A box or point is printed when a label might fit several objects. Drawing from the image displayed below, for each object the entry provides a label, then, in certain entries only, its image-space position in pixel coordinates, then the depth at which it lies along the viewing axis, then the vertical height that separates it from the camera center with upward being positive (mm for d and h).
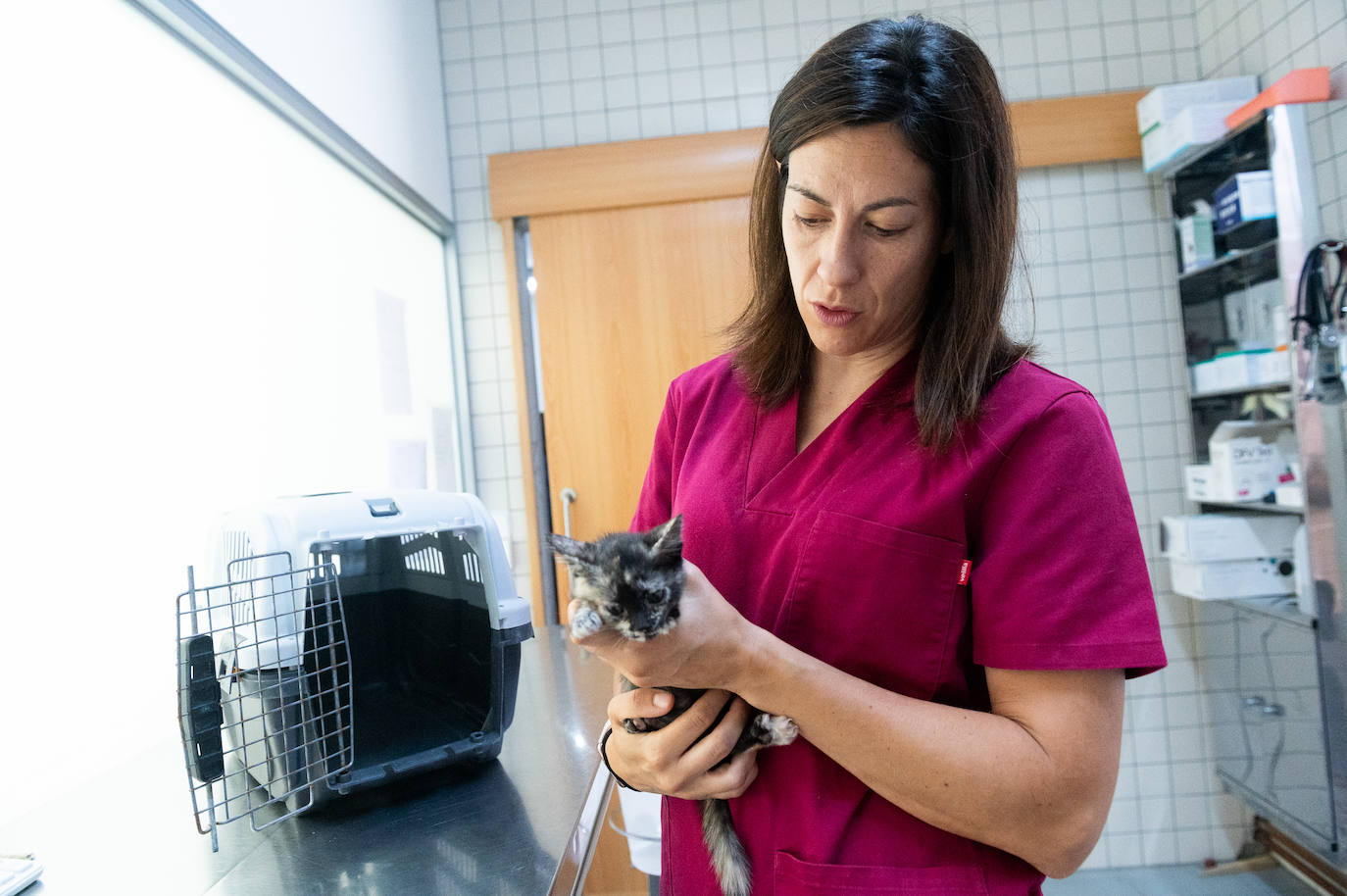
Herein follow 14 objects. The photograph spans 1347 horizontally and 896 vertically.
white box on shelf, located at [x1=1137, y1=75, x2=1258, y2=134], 2914 +1142
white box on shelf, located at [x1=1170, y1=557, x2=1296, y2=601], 2781 -594
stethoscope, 2348 +245
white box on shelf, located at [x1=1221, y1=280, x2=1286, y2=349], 2721 +318
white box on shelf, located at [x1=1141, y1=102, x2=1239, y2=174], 2824 +980
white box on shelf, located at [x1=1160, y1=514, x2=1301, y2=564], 2777 -444
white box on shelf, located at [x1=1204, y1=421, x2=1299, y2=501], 2697 -184
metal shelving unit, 2457 -746
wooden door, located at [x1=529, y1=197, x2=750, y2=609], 3295 +510
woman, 812 -138
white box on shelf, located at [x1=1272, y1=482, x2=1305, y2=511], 2514 -293
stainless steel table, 999 -480
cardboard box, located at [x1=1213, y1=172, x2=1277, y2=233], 2611 +675
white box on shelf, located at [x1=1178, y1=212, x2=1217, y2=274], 2992 +632
